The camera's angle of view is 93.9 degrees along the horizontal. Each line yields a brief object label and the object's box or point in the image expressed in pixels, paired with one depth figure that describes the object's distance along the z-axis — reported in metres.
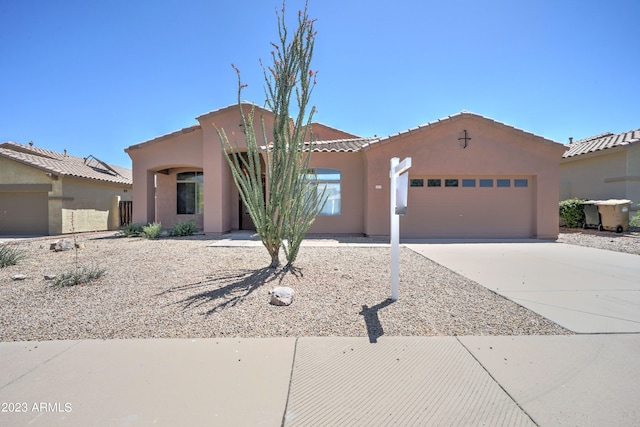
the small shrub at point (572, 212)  15.14
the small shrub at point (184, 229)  12.78
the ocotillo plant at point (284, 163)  5.98
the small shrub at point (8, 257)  6.84
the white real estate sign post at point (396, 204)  4.31
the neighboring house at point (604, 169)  14.05
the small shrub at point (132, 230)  12.96
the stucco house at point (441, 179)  11.95
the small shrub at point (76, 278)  5.16
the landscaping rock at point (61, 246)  9.25
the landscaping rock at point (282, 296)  4.27
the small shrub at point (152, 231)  12.13
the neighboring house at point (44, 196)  14.58
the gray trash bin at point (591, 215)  14.10
